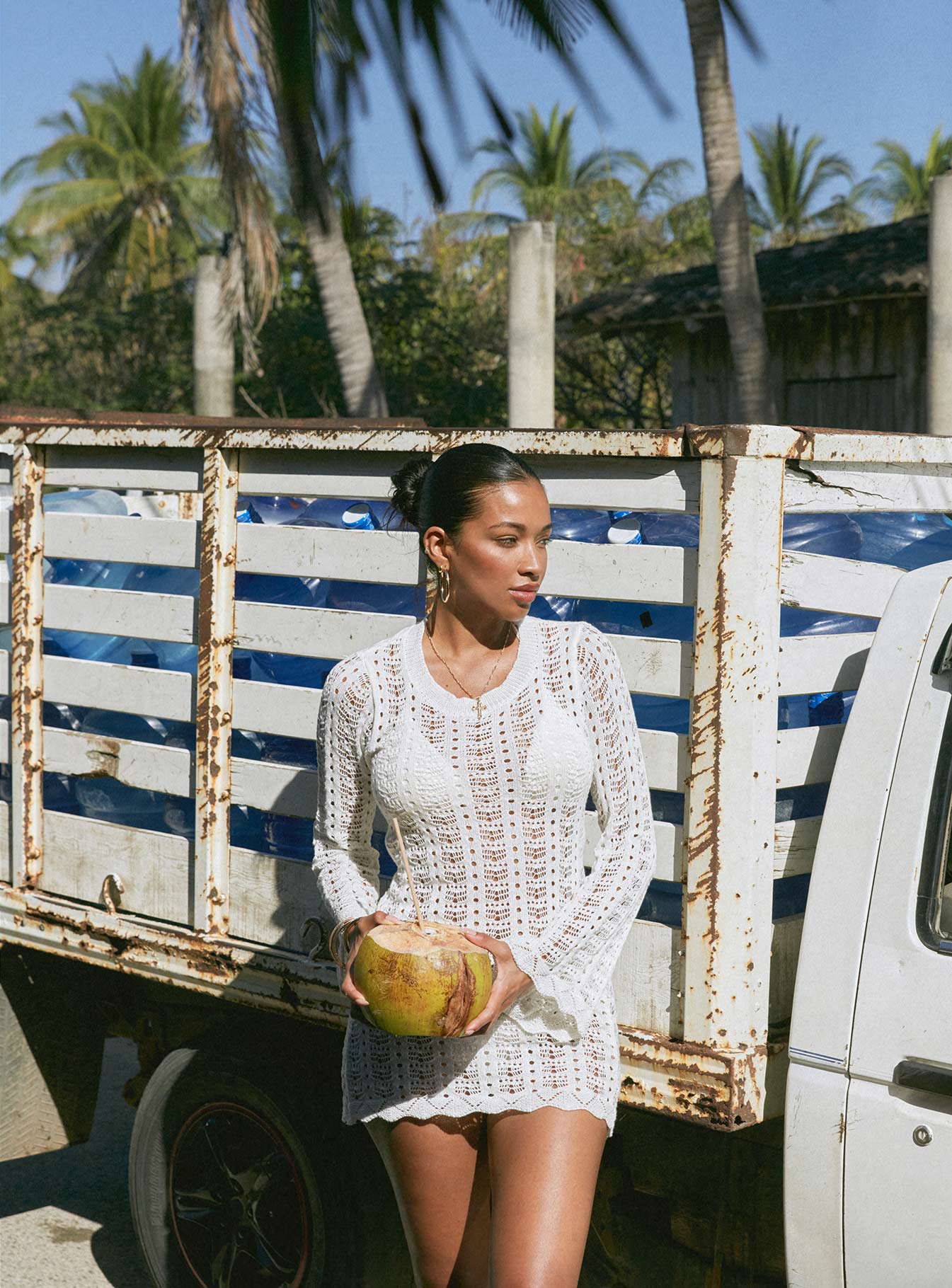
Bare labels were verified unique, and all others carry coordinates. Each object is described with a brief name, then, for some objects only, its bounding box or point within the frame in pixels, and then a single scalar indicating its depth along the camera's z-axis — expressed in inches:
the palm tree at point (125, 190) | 1120.8
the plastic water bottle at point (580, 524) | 112.1
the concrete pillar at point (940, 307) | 343.0
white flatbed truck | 91.4
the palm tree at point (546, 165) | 1278.3
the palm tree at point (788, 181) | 1380.4
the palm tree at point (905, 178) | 1382.9
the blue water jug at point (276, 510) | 137.7
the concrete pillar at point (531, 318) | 422.9
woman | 90.4
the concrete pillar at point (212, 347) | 609.9
